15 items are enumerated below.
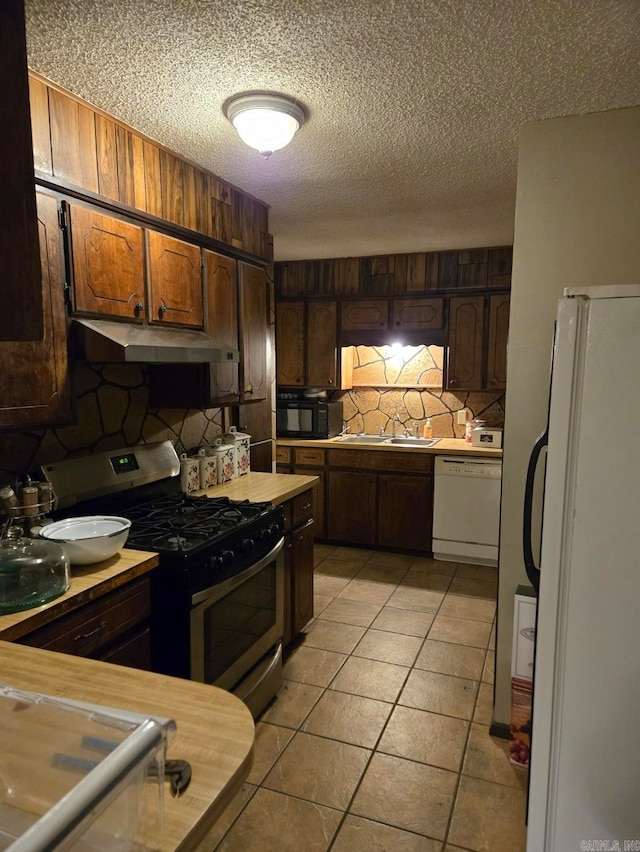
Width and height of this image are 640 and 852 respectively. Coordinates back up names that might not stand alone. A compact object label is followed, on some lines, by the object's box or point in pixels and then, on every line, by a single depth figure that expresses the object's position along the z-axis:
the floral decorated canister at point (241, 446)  3.16
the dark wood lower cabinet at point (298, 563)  2.85
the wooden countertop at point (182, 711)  0.74
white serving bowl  1.73
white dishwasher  4.11
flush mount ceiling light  1.98
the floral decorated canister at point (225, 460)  3.01
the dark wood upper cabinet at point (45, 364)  1.76
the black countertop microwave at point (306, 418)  4.67
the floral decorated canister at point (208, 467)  2.89
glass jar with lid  1.50
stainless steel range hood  1.98
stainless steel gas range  1.95
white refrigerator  1.29
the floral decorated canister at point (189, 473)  2.78
